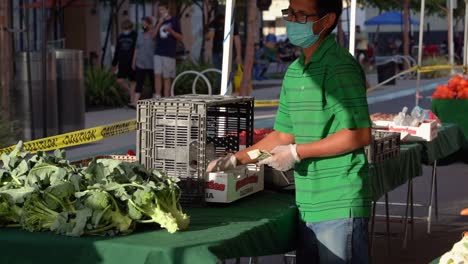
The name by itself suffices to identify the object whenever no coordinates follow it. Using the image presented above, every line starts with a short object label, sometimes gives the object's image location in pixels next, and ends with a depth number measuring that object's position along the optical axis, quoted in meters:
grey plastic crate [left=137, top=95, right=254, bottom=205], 5.32
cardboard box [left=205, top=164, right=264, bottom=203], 5.32
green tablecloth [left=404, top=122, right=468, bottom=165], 8.66
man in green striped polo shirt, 4.94
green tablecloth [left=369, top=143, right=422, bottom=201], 7.02
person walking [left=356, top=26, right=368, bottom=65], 38.78
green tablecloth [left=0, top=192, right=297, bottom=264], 4.26
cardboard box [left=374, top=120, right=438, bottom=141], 8.66
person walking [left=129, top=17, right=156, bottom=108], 21.48
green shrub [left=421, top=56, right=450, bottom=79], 39.76
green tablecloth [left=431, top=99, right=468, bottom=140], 14.20
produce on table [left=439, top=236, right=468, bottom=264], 3.96
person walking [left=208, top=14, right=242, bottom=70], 31.95
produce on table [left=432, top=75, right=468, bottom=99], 14.49
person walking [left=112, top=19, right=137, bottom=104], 22.44
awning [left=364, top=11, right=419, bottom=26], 57.53
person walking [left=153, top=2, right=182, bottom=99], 20.72
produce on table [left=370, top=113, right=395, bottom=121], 9.29
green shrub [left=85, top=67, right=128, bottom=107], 23.64
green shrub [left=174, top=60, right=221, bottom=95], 24.42
